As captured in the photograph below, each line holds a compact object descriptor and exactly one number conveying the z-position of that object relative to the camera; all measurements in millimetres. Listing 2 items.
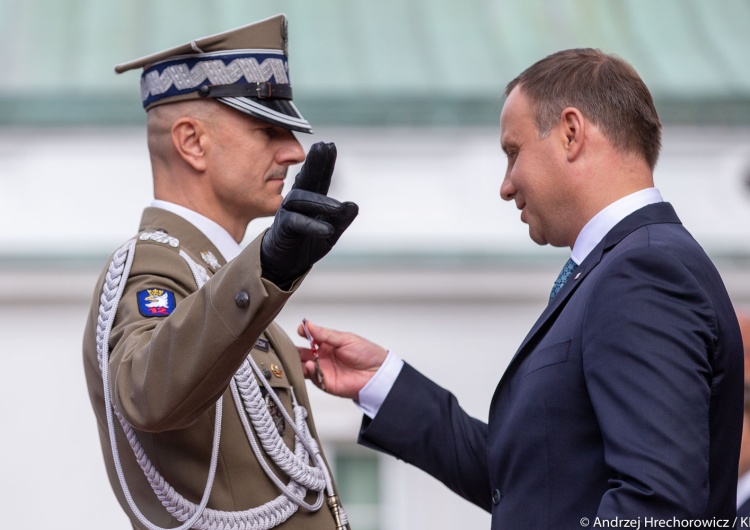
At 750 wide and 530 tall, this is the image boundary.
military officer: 5320
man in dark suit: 5352
